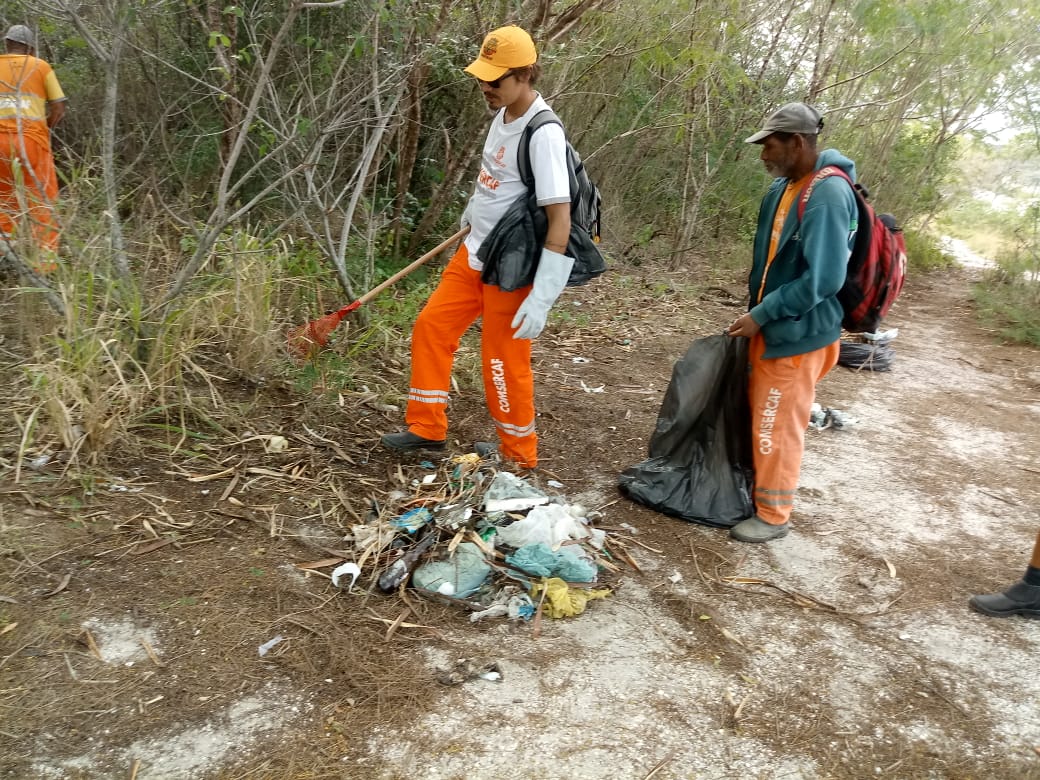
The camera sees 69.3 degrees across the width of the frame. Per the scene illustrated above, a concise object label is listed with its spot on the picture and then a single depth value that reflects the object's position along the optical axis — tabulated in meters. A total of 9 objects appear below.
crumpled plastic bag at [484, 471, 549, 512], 3.21
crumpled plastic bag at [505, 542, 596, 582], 2.92
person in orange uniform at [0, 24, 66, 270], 4.28
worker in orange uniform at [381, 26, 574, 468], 3.07
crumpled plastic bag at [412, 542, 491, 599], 2.84
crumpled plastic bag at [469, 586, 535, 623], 2.78
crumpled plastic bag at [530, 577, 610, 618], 2.81
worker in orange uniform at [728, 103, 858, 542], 2.97
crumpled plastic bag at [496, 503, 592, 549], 3.02
